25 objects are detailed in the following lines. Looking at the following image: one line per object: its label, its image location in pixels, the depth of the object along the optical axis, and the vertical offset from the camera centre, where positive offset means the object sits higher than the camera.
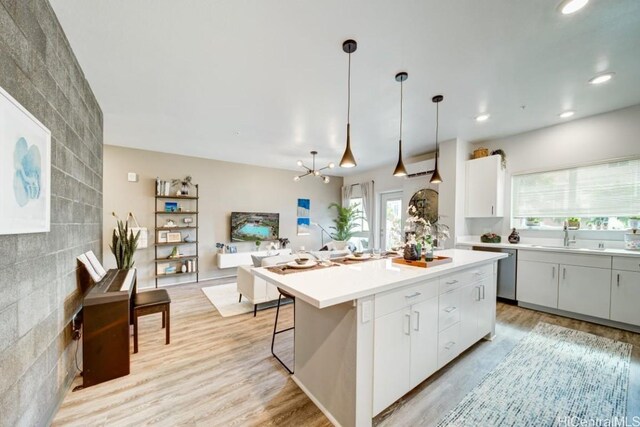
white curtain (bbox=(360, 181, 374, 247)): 6.50 +0.29
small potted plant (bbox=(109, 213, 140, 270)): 3.22 -0.55
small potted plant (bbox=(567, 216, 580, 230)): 3.31 -0.11
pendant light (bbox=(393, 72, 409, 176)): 2.28 +0.56
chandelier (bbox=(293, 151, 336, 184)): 4.60 +1.15
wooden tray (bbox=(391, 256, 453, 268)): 2.00 -0.44
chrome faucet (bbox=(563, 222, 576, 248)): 3.37 -0.32
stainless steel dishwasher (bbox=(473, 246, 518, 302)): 3.60 -0.94
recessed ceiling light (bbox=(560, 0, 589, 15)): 1.50 +1.36
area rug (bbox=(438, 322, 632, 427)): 1.61 -1.37
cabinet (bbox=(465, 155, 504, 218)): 3.88 +0.44
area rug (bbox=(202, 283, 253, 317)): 3.47 -1.48
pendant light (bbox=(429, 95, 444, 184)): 2.72 +1.33
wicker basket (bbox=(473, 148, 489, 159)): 4.09 +1.07
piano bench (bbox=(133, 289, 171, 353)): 2.36 -1.00
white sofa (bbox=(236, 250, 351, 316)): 3.27 -1.09
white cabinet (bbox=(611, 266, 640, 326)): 2.67 -0.91
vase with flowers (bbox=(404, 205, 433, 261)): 2.18 -0.26
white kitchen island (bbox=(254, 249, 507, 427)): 1.40 -0.82
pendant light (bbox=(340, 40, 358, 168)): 1.86 +1.29
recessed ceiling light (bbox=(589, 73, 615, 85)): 2.29 +1.37
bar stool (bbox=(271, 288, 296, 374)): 2.10 -1.41
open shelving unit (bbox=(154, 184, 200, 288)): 4.80 -0.67
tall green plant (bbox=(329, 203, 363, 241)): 6.78 -0.28
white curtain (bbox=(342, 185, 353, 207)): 7.15 +0.56
